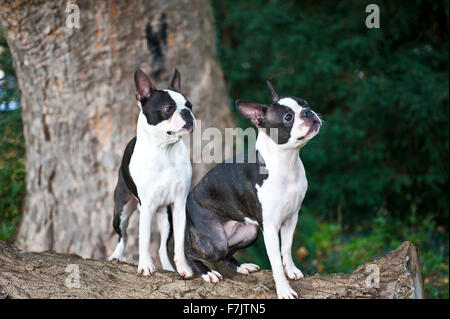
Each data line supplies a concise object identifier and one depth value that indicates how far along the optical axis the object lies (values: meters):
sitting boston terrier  3.41
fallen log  3.45
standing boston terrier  3.53
